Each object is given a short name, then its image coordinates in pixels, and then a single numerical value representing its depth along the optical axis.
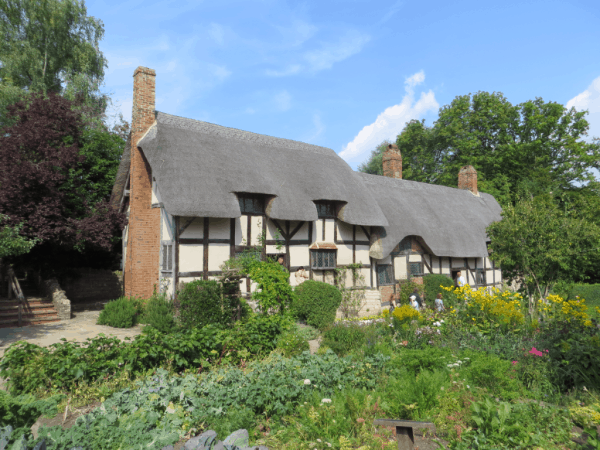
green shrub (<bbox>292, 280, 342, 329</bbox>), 12.23
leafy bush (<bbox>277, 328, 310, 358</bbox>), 7.51
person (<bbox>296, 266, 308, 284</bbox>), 14.15
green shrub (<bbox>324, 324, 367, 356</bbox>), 8.04
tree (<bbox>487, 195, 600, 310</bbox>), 14.76
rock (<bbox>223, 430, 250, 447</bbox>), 3.75
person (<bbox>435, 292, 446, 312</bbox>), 13.90
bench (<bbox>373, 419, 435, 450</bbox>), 3.13
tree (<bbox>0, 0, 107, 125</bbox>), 21.28
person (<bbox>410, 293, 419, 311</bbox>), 13.80
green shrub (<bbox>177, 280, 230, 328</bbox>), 10.21
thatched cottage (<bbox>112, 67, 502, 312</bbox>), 11.87
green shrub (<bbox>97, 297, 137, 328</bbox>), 11.72
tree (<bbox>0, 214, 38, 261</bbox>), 8.69
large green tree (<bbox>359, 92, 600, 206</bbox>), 27.92
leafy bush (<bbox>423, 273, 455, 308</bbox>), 17.53
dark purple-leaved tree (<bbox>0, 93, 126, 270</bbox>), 12.47
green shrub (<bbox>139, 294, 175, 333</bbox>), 10.59
